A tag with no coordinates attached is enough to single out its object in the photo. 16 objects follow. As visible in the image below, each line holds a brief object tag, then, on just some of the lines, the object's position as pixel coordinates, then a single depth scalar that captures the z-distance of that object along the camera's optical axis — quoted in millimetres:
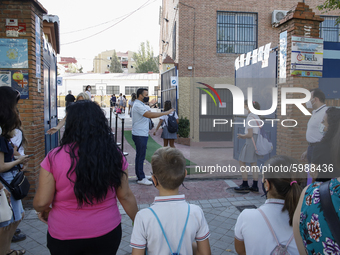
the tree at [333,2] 8791
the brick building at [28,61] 4898
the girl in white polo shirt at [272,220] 1979
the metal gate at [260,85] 7527
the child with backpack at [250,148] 5844
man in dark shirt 9255
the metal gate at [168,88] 14644
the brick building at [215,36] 14711
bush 13191
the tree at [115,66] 69438
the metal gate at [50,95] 6617
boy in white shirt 1919
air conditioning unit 15070
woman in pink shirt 2031
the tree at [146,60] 55625
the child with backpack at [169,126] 8633
